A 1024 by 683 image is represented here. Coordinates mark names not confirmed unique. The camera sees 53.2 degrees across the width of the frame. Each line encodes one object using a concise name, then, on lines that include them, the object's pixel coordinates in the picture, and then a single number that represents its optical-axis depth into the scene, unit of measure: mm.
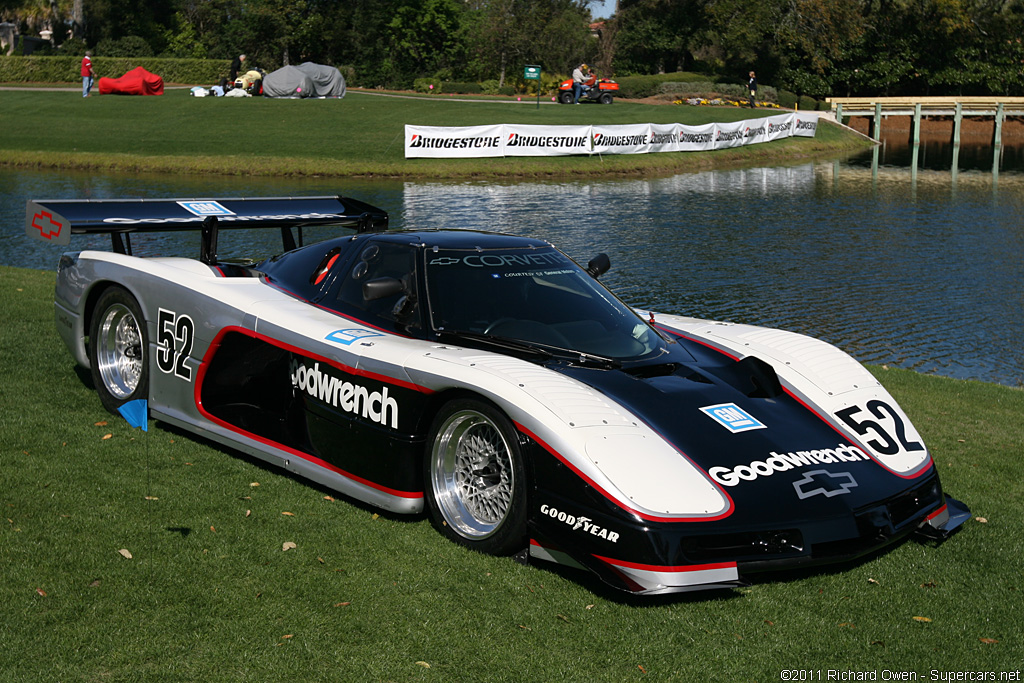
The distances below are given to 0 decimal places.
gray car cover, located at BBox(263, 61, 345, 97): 46906
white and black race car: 4492
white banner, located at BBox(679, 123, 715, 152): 39438
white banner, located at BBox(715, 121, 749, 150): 41406
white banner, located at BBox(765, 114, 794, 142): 45469
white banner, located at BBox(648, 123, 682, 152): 38094
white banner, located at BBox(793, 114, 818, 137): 48469
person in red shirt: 44875
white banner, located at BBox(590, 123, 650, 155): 36219
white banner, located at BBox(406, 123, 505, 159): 33219
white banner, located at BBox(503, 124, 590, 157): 34156
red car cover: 46406
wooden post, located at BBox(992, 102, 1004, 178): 45656
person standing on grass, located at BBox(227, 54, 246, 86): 49866
